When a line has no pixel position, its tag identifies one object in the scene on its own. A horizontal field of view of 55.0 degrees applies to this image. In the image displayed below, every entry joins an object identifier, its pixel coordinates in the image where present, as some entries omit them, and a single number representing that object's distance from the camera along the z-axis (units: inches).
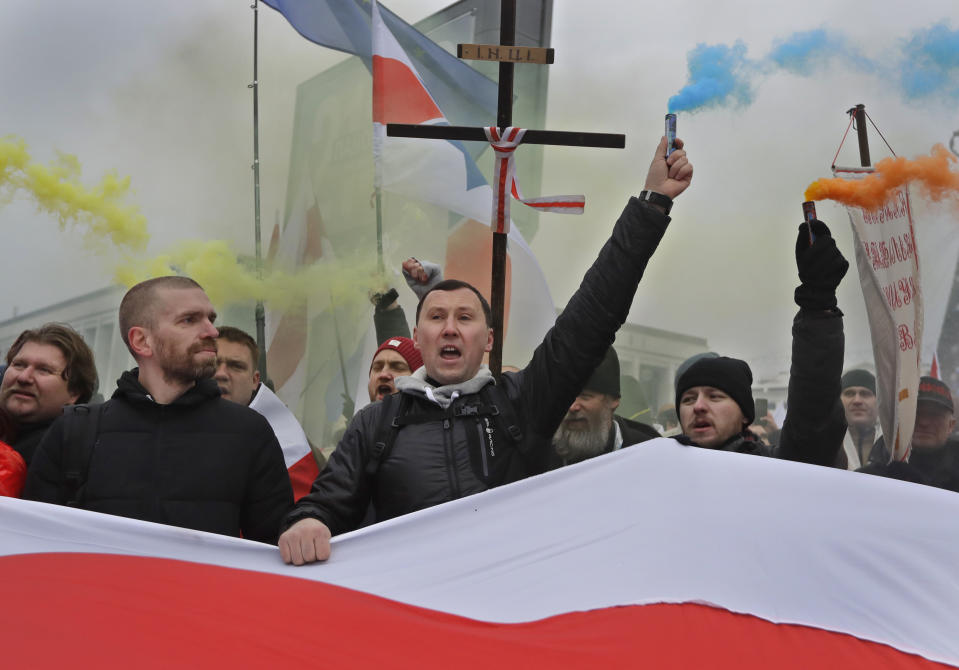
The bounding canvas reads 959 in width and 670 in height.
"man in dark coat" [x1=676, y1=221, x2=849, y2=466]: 106.9
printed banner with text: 155.7
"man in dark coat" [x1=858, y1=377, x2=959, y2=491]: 180.7
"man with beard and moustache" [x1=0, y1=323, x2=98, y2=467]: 121.1
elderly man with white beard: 168.6
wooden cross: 179.8
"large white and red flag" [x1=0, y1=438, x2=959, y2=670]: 76.3
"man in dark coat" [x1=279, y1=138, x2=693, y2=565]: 101.7
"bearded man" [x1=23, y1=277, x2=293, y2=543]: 101.6
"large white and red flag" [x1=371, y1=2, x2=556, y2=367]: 258.4
